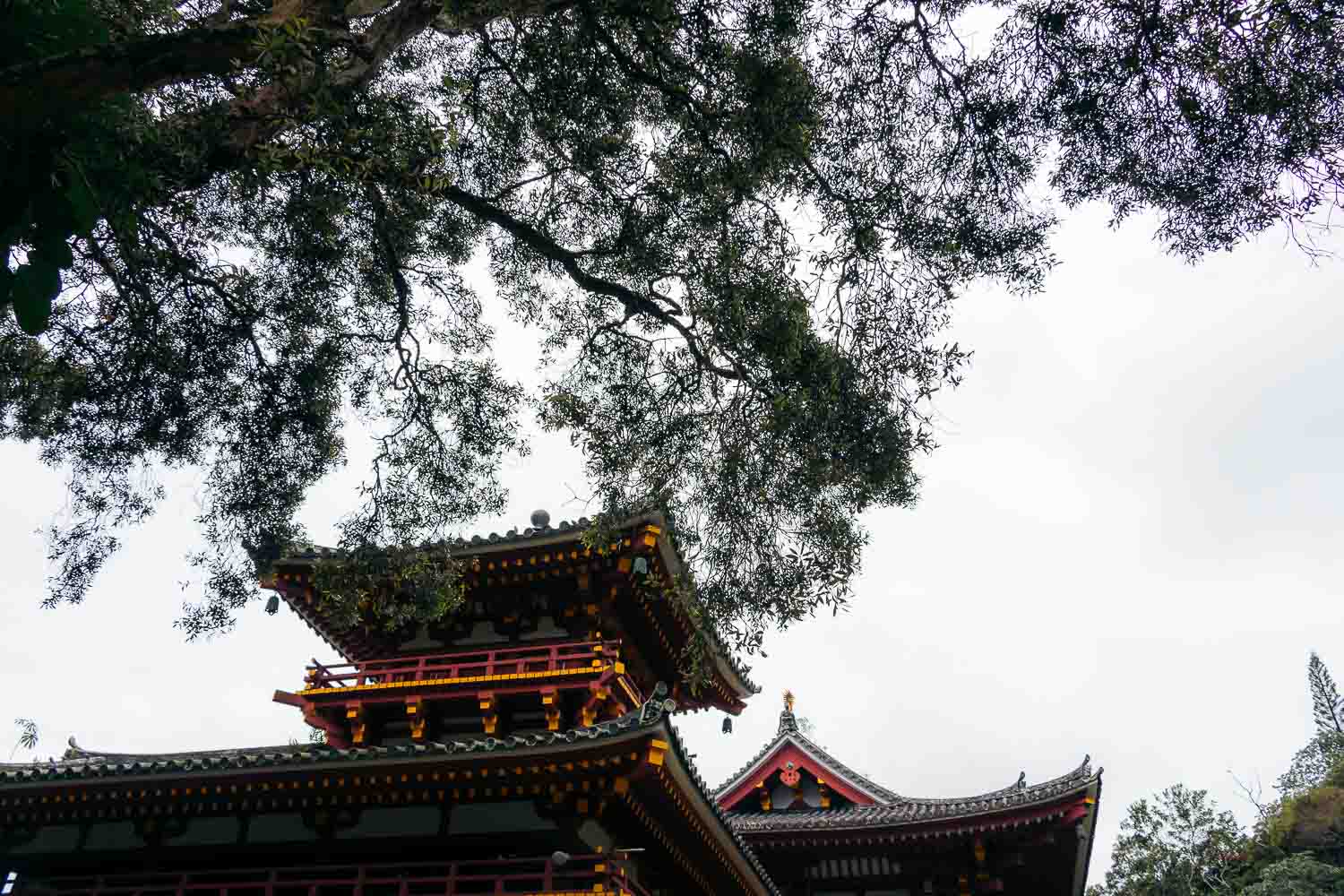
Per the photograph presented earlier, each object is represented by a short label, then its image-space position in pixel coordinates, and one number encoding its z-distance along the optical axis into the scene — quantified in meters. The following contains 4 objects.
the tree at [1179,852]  41.31
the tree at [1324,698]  67.31
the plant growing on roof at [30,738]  20.93
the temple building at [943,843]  16.86
